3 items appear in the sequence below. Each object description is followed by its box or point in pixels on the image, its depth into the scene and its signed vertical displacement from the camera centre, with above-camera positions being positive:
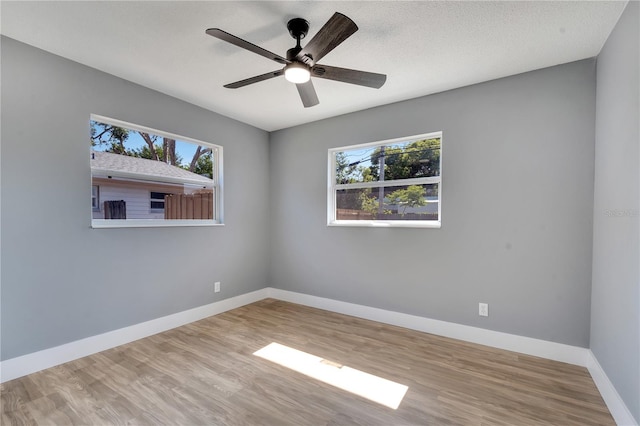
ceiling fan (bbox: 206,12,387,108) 1.51 +0.94
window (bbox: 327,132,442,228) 3.05 +0.29
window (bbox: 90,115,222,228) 2.63 +0.31
